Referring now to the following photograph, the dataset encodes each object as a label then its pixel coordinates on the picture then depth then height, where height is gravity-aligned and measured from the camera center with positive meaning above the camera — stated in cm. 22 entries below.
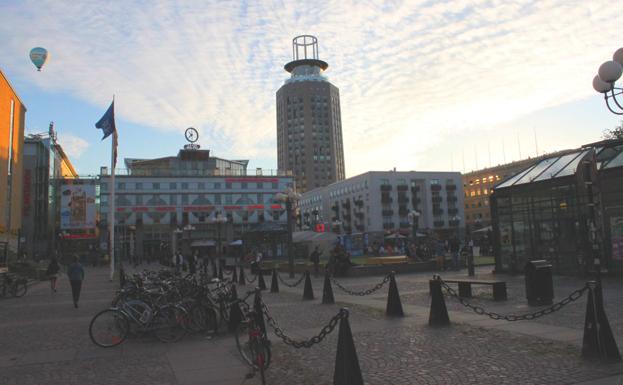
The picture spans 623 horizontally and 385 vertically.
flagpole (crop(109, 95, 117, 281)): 3046 +314
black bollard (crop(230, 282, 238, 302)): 1075 -92
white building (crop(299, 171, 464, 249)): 10969 +980
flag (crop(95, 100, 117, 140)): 2938 +787
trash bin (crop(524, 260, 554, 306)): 1222 -110
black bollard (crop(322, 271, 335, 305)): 1495 -141
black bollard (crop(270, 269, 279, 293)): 1966 -142
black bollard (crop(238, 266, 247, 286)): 2521 -147
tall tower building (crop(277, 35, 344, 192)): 17025 +4303
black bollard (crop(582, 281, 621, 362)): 696 -133
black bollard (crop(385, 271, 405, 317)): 1167 -133
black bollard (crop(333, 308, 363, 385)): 557 -128
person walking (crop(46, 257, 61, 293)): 2272 -55
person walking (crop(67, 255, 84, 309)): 1645 -68
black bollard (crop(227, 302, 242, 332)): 1000 -129
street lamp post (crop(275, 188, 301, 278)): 2629 +271
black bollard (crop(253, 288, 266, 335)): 828 -95
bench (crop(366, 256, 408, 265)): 2965 -90
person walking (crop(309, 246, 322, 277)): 2761 -59
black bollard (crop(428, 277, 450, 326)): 1023 -136
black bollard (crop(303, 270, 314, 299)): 1638 -135
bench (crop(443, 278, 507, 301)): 1353 -131
